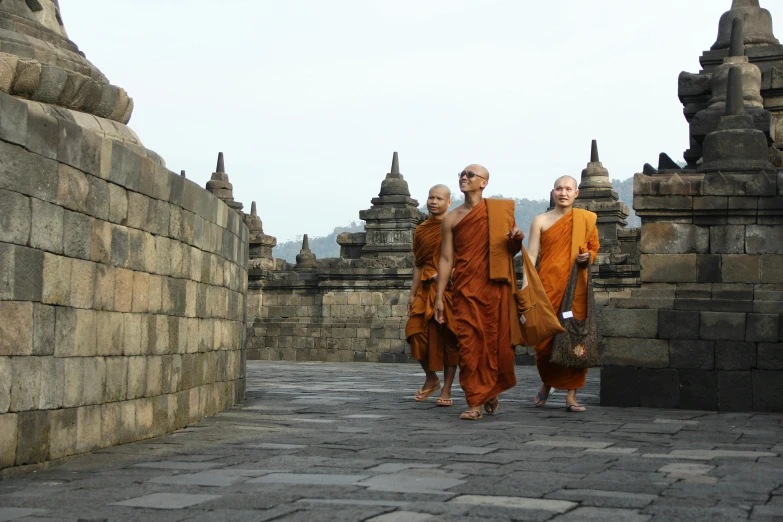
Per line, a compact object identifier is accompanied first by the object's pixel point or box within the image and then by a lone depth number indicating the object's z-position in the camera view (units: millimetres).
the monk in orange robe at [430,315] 8665
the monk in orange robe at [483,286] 7637
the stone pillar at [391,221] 22641
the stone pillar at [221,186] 25703
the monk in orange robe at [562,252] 8320
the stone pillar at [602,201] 22678
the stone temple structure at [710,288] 8250
